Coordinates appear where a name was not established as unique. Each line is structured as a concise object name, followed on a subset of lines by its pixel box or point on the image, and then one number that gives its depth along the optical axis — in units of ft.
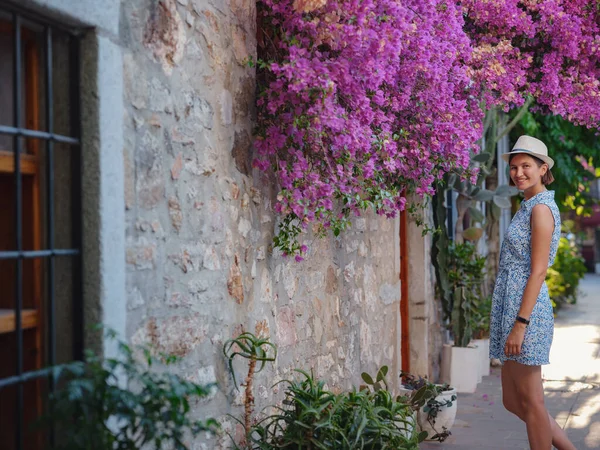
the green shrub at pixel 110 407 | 7.50
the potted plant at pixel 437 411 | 18.42
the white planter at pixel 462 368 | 25.77
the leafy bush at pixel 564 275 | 46.91
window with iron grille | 8.84
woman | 13.98
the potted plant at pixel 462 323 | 25.99
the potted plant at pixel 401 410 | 13.87
